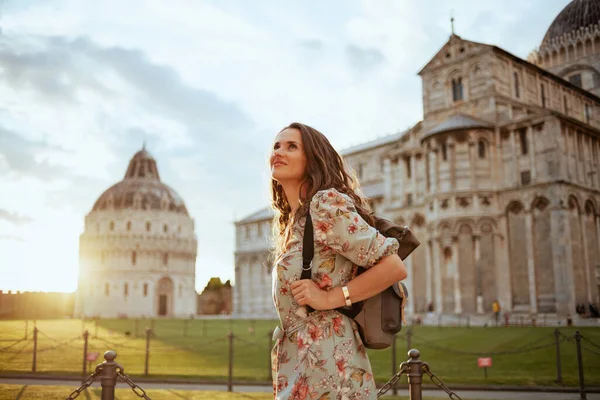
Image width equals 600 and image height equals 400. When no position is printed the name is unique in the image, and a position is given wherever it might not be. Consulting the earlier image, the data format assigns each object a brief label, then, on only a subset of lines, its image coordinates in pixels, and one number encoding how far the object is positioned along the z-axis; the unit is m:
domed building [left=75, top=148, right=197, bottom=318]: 105.44
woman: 3.46
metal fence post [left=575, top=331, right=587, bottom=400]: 12.30
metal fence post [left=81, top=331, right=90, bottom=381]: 14.48
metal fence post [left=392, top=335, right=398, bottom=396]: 13.00
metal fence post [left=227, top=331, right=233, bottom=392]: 13.74
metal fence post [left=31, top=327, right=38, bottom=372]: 13.48
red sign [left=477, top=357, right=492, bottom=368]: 14.16
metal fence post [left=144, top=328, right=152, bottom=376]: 16.40
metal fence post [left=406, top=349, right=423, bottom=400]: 6.78
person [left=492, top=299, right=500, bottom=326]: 37.91
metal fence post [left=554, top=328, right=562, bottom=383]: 14.46
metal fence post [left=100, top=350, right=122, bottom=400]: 6.48
